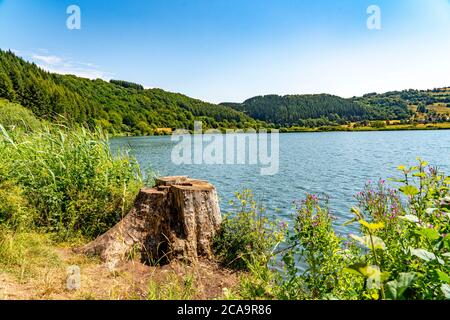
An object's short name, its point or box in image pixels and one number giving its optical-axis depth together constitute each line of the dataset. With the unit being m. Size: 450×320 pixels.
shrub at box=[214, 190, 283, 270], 6.29
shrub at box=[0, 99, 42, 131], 19.09
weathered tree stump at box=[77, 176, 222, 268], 6.08
